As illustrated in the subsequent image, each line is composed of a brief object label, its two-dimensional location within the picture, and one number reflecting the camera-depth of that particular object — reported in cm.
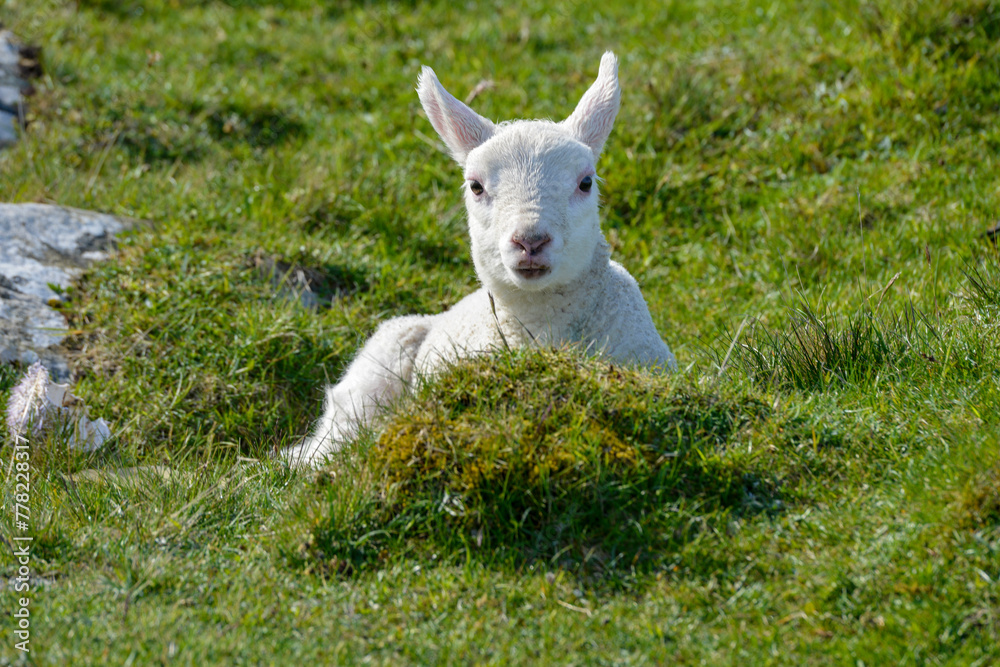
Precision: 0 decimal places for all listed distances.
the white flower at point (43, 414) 1024
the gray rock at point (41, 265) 1210
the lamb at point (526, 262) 952
